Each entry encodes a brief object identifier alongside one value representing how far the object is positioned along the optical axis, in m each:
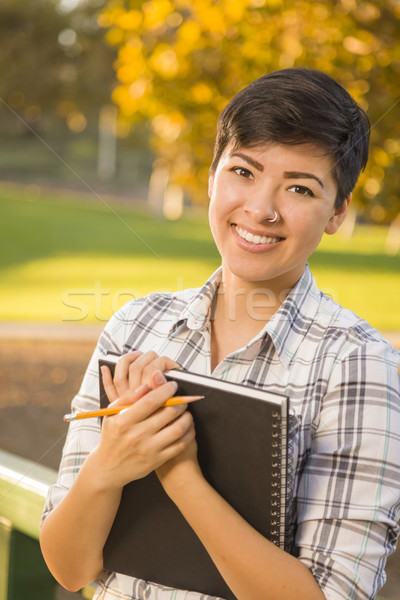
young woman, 1.49
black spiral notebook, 1.47
